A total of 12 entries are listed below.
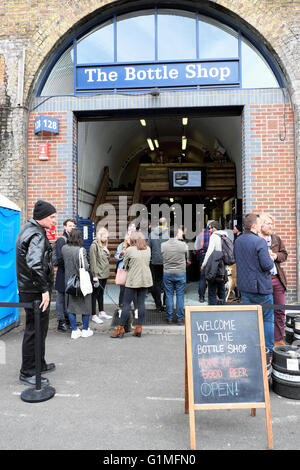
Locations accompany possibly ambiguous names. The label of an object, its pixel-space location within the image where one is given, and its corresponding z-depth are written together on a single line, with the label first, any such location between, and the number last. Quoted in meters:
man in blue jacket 4.43
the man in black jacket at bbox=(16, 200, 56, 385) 4.05
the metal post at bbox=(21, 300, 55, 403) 3.74
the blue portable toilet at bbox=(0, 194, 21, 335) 6.06
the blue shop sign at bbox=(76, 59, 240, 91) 7.99
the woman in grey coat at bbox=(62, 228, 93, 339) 5.76
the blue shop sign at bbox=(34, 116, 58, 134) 7.89
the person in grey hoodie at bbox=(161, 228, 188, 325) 6.70
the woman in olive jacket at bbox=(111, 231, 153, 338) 5.85
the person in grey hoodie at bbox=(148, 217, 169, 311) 7.68
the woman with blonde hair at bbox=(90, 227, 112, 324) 6.83
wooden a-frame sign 2.98
